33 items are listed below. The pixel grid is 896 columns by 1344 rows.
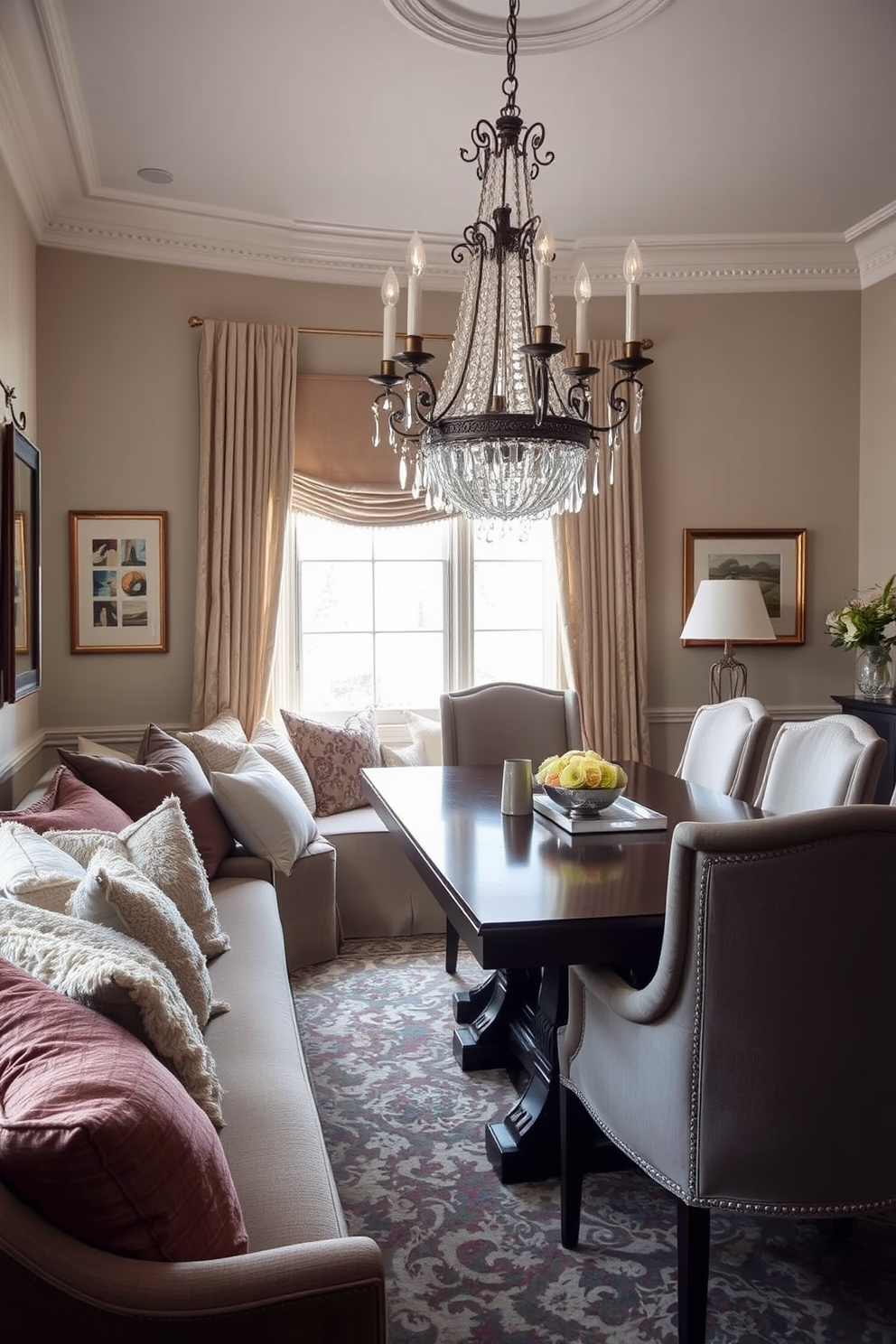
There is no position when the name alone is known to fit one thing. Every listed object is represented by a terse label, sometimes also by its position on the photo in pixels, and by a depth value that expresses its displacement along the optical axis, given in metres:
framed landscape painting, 5.06
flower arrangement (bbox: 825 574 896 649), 4.43
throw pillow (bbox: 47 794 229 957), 2.37
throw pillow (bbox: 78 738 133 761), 3.77
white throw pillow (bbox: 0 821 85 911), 1.85
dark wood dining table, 1.84
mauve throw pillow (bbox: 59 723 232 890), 3.11
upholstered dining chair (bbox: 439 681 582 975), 4.09
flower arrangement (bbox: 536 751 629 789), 2.63
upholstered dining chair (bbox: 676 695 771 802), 3.23
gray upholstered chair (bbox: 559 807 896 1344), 1.56
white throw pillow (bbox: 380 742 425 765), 4.58
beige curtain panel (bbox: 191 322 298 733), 4.53
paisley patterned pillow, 4.40
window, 4.92
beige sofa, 1.03
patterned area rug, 1.89
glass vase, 4.48
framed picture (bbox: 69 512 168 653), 4.46
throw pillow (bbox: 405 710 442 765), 4.78
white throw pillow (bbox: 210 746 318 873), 3.48
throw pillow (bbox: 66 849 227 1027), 1.77
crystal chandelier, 2.62
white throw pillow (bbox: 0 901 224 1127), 1.39
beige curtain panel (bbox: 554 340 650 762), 4.93
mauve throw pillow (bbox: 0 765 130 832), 2.50
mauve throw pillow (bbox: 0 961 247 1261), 1.03
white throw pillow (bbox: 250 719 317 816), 4.11
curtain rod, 4.70
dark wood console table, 4.29
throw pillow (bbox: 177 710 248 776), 3.84
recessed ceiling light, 3.99
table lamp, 4.52
